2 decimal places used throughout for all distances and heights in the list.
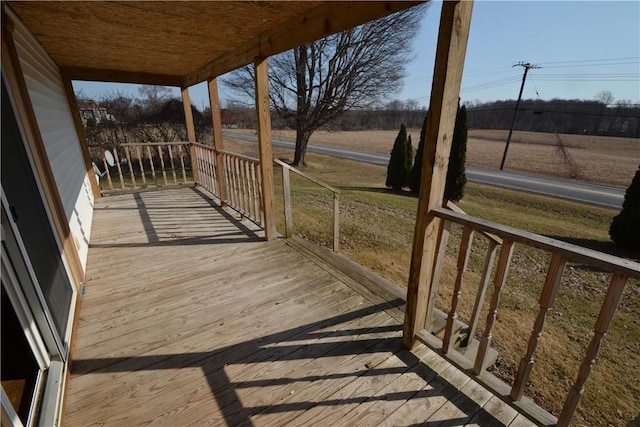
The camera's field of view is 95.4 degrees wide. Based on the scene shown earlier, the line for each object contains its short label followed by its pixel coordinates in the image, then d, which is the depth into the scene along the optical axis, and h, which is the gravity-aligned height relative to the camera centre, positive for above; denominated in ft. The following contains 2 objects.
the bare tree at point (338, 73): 37.61 +6.22
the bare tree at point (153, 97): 38.22 +2.78
